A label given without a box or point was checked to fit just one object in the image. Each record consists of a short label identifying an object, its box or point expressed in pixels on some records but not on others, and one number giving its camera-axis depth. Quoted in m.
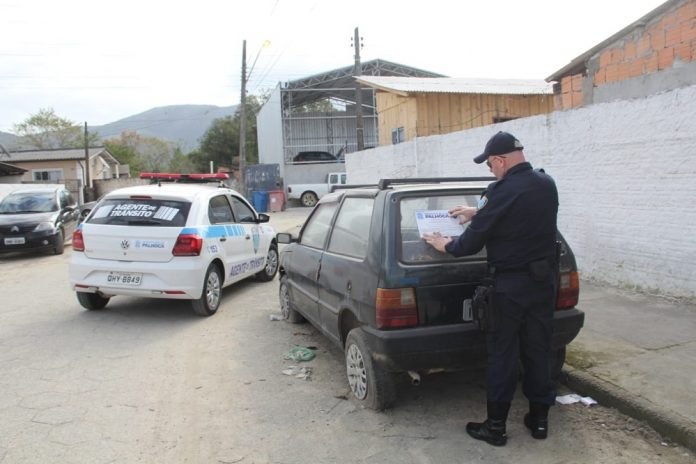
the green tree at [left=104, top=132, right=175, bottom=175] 75.81
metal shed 30.64
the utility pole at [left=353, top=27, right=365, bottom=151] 21.72
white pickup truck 27.95
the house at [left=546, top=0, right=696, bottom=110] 7.36
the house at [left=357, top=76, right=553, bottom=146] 17.00
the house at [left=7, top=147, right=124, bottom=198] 37.25
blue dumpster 26.14
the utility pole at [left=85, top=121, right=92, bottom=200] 35.96
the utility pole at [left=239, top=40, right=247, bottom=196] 28.02
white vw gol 6.16
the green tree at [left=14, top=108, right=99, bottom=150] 62.09
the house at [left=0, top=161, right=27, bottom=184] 26.48
